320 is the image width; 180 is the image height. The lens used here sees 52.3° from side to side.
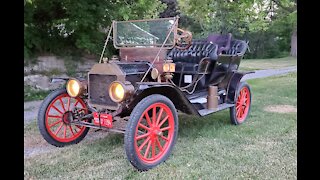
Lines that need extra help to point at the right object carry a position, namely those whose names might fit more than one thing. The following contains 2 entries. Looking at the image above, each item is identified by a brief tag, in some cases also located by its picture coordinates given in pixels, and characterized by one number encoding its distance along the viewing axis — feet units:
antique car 10.99
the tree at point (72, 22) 25.25
